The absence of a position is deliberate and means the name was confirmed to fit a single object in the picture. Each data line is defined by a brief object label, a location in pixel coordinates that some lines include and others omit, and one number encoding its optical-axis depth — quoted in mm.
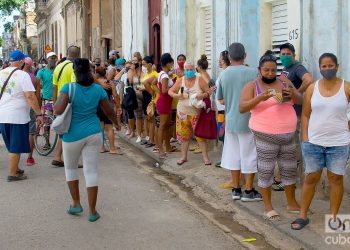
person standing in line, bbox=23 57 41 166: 9848
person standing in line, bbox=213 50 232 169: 8078
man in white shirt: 8484
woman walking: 6152
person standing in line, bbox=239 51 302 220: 5996
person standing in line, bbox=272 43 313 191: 6789
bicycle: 11070
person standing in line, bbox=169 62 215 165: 9166
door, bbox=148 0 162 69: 16561
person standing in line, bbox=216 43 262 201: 6887
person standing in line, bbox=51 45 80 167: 9227
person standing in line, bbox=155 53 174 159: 9969
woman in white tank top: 5449
